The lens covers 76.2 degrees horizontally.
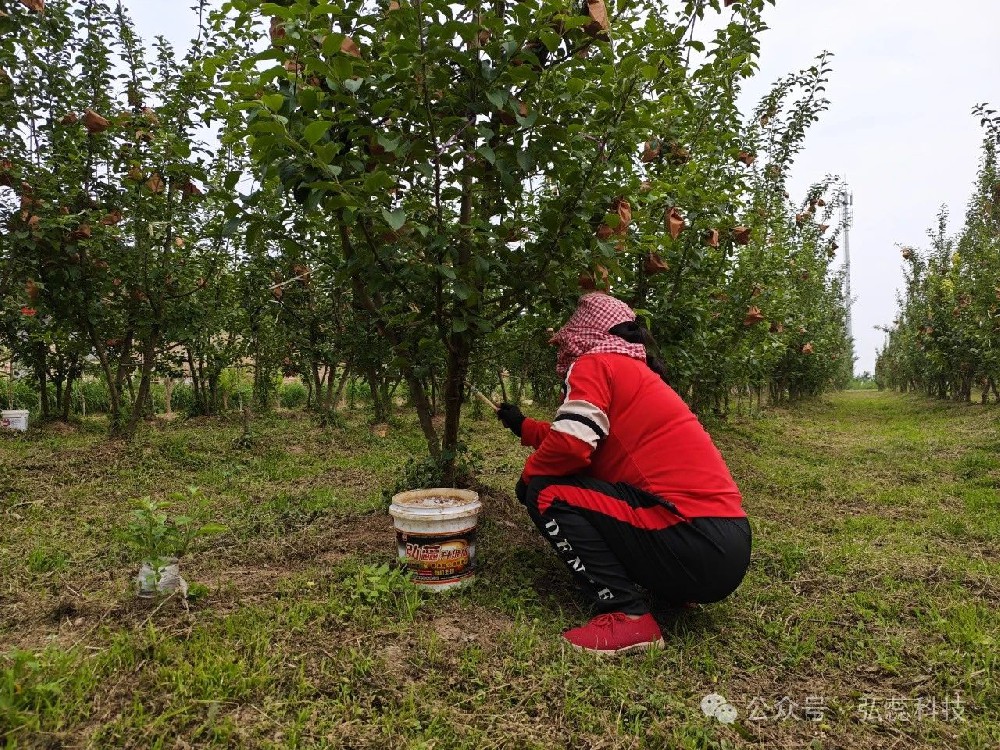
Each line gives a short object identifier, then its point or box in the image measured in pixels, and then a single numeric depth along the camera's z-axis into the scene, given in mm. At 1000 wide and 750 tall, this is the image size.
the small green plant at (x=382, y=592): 2387
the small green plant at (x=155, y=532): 2170
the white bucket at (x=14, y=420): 6645
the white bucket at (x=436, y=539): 2570
